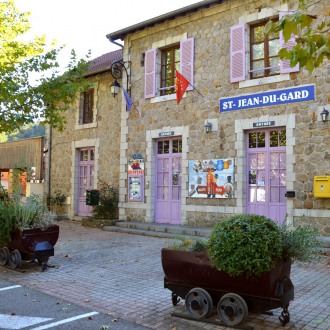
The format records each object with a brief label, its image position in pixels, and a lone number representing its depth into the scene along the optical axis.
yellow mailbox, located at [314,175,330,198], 8.34
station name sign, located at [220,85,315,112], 8.92
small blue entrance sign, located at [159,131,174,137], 11.30
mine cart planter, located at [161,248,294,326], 3.75
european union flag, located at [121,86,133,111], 12.11
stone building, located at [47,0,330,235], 8.91
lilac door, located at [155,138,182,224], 11.33
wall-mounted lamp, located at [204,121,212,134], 10.39
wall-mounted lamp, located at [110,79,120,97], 12.26
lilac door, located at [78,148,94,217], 14.49
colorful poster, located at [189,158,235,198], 10.00
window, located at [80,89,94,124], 14.83
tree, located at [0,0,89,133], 10.21
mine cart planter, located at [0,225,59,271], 6.27
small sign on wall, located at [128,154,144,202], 11.94
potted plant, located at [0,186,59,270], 6.29
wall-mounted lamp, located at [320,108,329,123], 8.52
